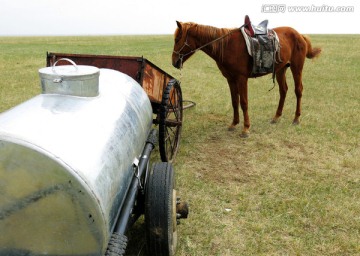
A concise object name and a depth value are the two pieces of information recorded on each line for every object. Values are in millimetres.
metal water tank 2141
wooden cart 4882
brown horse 6543
